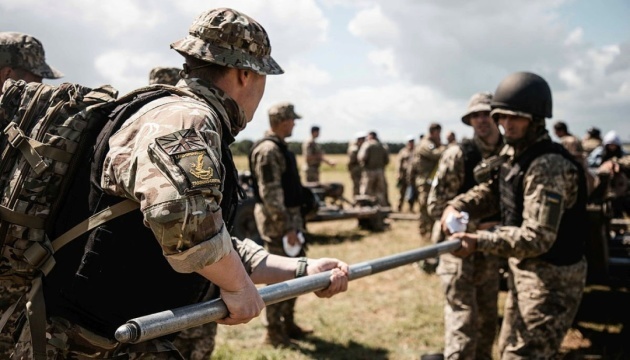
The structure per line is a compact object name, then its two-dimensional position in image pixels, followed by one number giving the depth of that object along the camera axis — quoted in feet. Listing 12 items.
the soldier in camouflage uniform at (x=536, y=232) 12.06
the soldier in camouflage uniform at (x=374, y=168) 54.03
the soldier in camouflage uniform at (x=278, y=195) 19.60
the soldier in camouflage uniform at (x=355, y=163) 58.80
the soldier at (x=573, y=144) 29.68
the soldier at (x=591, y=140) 39.53
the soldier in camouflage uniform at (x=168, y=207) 5.81
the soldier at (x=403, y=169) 59.67
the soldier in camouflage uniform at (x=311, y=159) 57.77
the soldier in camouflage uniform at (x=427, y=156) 45.14
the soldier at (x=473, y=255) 16.16
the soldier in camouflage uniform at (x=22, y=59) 13.03
